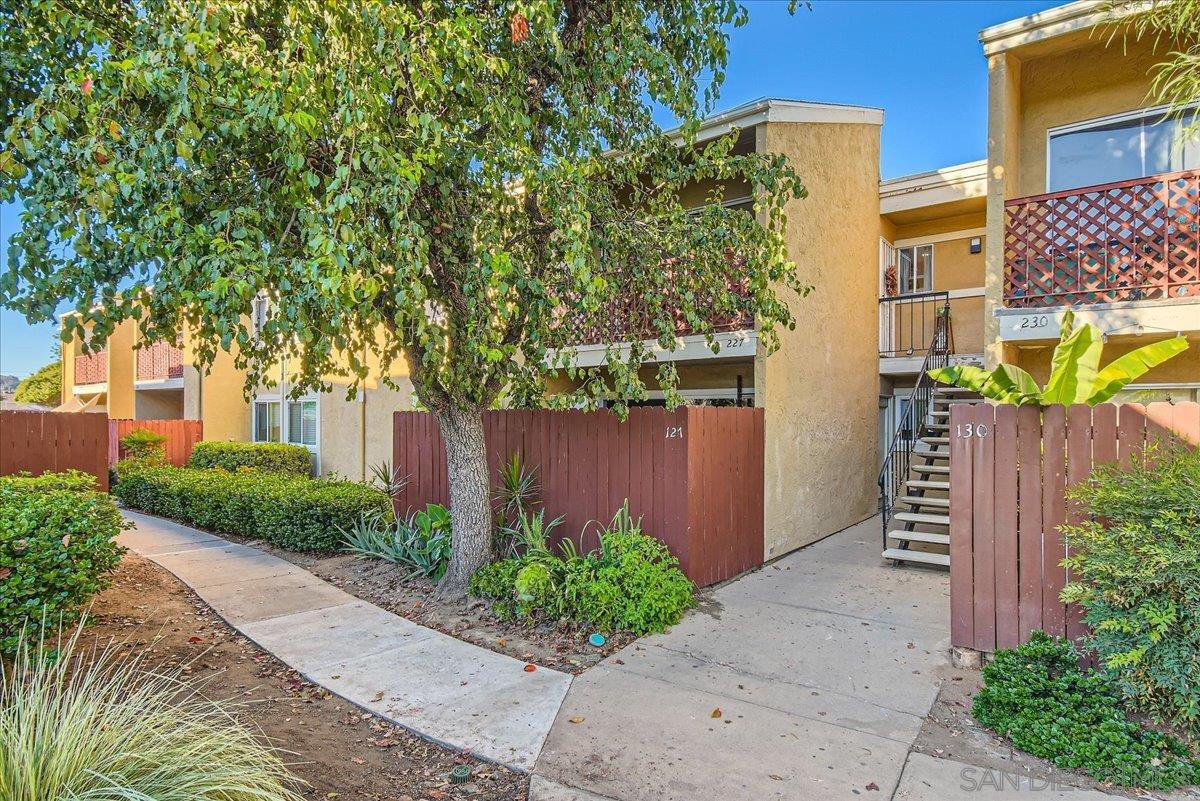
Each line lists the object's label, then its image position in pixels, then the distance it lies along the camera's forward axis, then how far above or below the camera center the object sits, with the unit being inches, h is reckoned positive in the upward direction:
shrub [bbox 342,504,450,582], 290.5 -71.8
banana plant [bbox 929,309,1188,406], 195.3 +5.7
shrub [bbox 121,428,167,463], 601.3 -48.2
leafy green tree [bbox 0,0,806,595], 163.6 +66.1
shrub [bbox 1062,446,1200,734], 144.8 -45.7
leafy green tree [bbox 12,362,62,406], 1314.0 +16.9
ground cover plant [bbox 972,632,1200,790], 137.3 -77.0
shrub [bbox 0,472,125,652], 171.0 -46.0
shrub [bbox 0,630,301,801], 101.2 -61.3
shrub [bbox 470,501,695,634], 229.6 -71.7
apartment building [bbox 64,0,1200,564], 296.0 +74.2
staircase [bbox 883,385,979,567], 318.0 -62.0
